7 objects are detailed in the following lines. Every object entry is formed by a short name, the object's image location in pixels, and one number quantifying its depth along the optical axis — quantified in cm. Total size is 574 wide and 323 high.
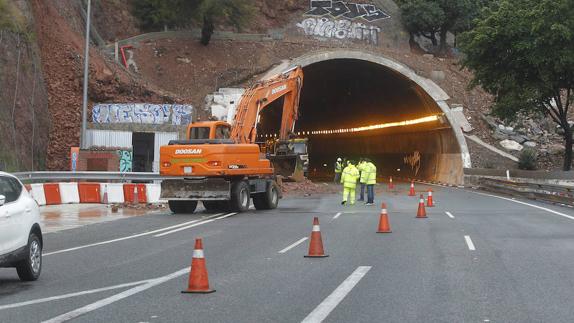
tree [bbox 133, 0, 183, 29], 5758
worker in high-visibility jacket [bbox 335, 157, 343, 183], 4809
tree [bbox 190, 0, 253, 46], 5619
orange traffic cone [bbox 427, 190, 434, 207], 2824
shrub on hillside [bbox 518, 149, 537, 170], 4900
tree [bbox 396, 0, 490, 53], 7706
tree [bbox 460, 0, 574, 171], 3919
